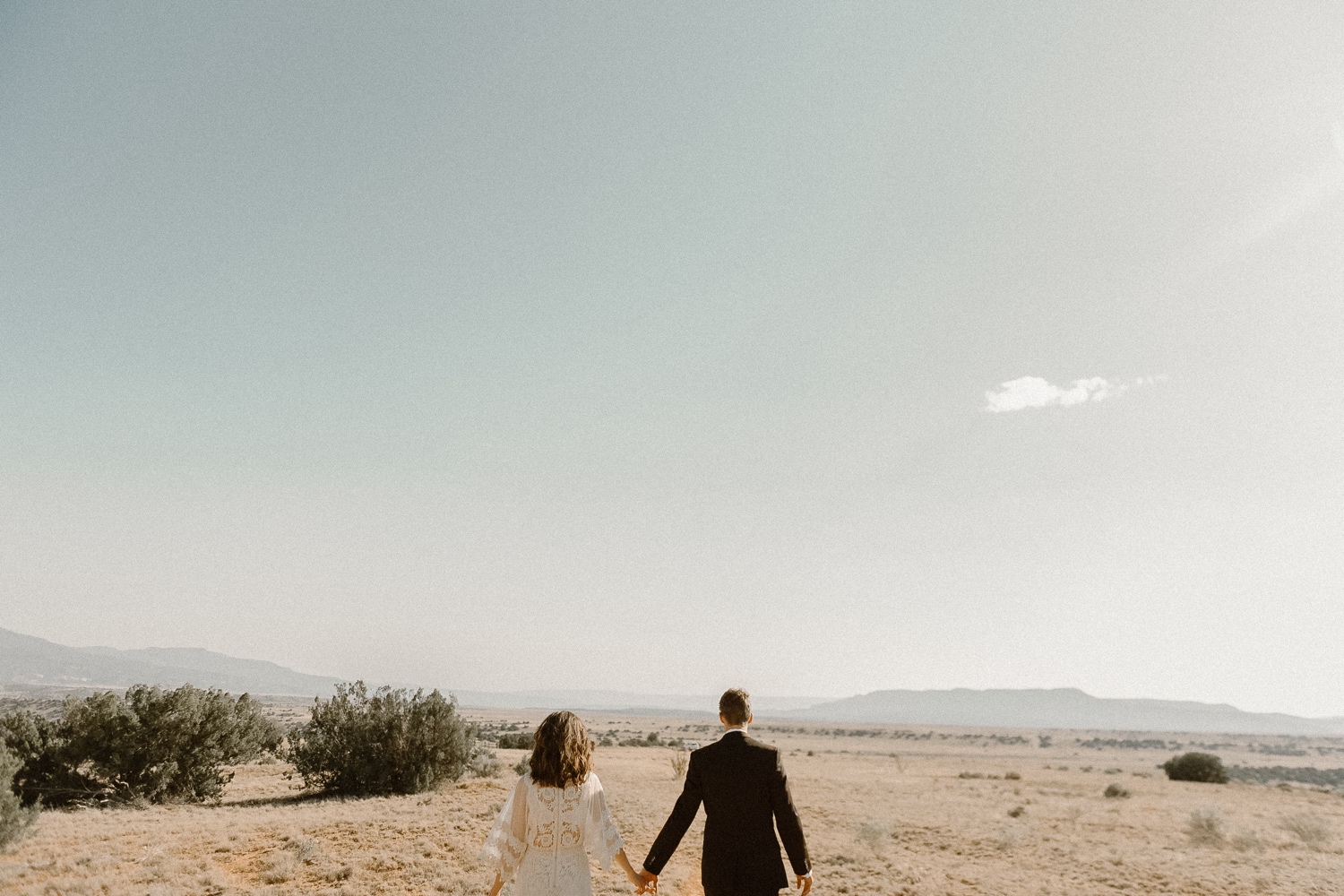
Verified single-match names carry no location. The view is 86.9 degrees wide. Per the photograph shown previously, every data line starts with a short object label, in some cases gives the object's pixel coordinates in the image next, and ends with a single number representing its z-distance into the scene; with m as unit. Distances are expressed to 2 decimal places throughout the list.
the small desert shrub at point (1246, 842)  18.95
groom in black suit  5.68
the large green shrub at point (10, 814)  12.77
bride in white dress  5.14
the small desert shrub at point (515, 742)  48.25
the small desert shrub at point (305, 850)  12.91
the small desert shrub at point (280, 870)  11.71
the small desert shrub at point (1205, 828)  19.98
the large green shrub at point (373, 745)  22.08
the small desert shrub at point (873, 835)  17.91
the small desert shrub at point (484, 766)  26.88
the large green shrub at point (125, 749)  18.47
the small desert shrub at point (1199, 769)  41.09
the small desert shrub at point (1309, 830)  20.23
